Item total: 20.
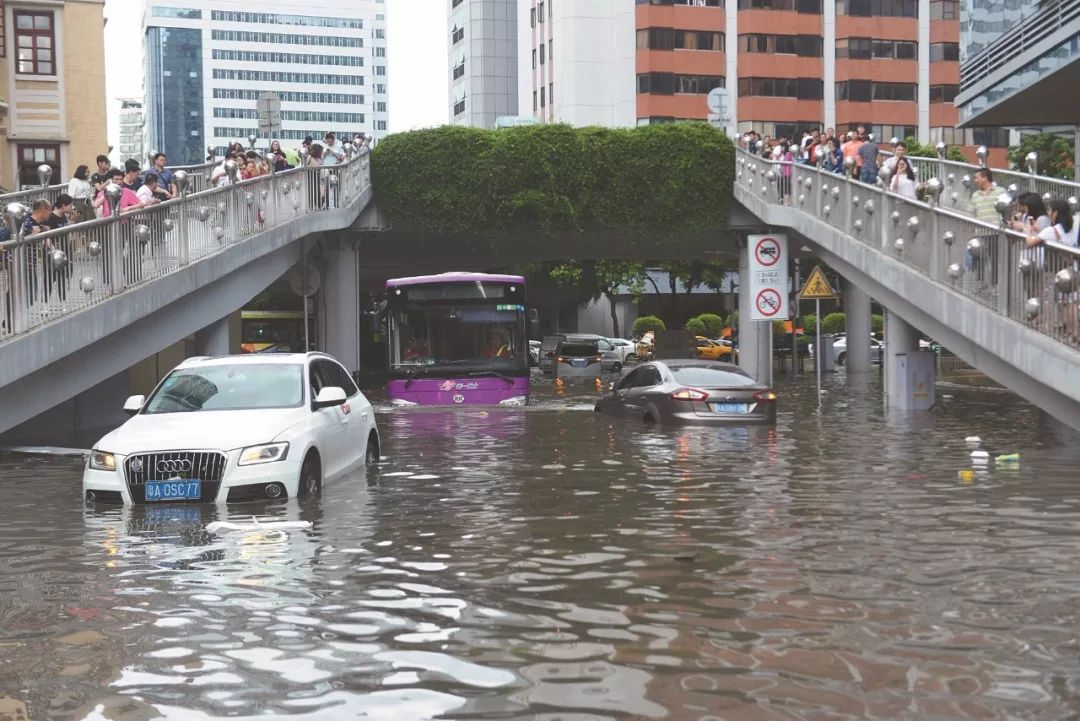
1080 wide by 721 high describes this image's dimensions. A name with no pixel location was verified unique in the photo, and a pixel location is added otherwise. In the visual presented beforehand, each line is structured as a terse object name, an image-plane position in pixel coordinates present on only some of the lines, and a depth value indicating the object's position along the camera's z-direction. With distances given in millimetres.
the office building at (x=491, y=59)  115938
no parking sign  31078
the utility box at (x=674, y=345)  54438
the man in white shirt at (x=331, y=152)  35738
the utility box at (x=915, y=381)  29484
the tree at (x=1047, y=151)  60969
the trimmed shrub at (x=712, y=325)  76875
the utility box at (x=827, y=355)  53812
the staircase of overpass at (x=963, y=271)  15812
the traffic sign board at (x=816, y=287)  33281
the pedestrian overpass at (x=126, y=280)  17984
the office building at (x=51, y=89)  42062
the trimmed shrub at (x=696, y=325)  76438
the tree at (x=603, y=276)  78875
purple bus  28906
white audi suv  13117
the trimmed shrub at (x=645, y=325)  78312
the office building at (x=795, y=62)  87125
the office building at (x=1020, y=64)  31328
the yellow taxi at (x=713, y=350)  65250
